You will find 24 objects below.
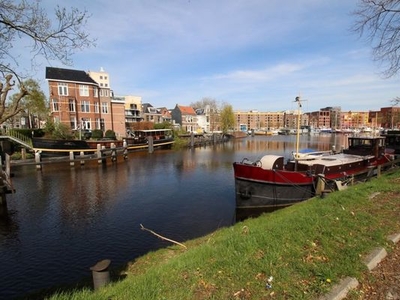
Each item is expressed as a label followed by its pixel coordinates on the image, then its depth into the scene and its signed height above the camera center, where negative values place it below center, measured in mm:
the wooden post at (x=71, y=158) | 31203 -3569
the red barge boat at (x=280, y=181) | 15289 -3530
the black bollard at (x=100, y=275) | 5376 -3142
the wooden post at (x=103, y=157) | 34500 -3908
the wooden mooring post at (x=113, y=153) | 35750 -3544
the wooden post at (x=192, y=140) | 62700 -3491
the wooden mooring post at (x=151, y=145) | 48838 -3463
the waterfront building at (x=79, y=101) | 47469 +5466
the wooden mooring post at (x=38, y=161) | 28114 -3476
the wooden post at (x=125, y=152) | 39175 -3777
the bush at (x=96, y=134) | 46125 -1025
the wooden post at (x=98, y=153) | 33888 -3326
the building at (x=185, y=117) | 98062 +3564
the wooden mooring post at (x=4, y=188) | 16034 -3677
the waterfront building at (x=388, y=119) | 66088 +1122
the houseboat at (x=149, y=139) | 47844 -2357
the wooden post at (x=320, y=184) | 14875 -3582
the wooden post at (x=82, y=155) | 31836 -3469
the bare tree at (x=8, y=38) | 6594 +2574
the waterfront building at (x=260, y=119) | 188875 +4039
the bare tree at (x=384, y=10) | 9684 +4286
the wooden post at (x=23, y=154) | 31614 -2986
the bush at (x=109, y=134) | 48378 -1256
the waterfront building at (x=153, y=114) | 82238 +4390
